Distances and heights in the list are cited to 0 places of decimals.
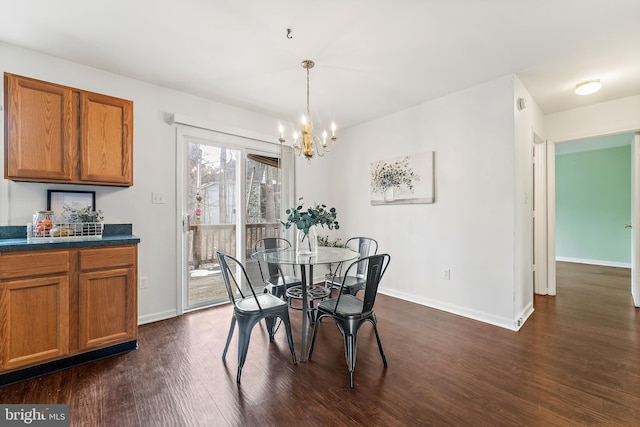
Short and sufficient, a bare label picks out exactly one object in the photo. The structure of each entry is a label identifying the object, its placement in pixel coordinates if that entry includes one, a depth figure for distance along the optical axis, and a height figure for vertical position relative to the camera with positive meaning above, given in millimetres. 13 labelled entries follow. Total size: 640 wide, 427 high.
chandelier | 2590 +770
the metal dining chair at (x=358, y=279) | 2785 -705
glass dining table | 2232 -393
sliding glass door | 3389 +109
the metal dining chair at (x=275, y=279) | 2810 -712
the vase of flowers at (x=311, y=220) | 2564 -61
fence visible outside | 3439 -533
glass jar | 2256 -83
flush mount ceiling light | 2965 +1384
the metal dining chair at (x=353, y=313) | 1936 -745
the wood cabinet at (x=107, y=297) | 2156 -681
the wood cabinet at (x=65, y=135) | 2148 +670
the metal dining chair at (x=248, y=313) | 2000 -764
